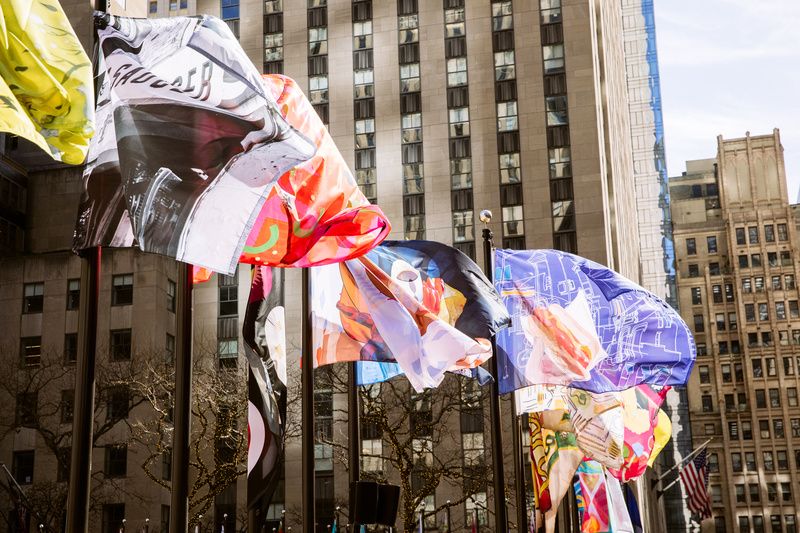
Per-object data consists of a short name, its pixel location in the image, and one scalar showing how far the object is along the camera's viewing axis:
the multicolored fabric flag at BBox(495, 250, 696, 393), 23.14
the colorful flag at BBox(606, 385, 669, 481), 31.42
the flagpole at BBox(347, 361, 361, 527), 16.92
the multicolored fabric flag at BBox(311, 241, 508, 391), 17.42
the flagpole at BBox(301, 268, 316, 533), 14.52
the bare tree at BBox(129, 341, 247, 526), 47.88
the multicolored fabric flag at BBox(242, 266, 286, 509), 13.91
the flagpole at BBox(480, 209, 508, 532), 21.84
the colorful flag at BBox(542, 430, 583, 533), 27.67
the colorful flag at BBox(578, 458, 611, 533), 32.06
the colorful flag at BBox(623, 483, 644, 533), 45.21
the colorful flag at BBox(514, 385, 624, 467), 26.97
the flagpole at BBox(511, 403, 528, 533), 24.55
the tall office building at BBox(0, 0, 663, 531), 82.06
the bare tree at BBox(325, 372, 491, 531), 46.78
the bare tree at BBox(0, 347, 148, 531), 57.22
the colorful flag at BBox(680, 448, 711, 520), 61.12
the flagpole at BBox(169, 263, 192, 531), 11.43
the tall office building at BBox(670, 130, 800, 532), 145.12
